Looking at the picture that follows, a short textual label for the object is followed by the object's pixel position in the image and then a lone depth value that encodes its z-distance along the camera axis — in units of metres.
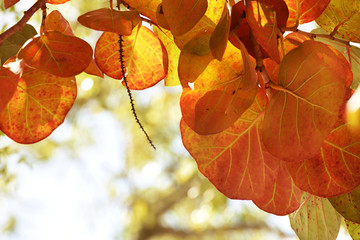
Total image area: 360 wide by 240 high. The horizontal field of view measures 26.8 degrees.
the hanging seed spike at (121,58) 1.29
